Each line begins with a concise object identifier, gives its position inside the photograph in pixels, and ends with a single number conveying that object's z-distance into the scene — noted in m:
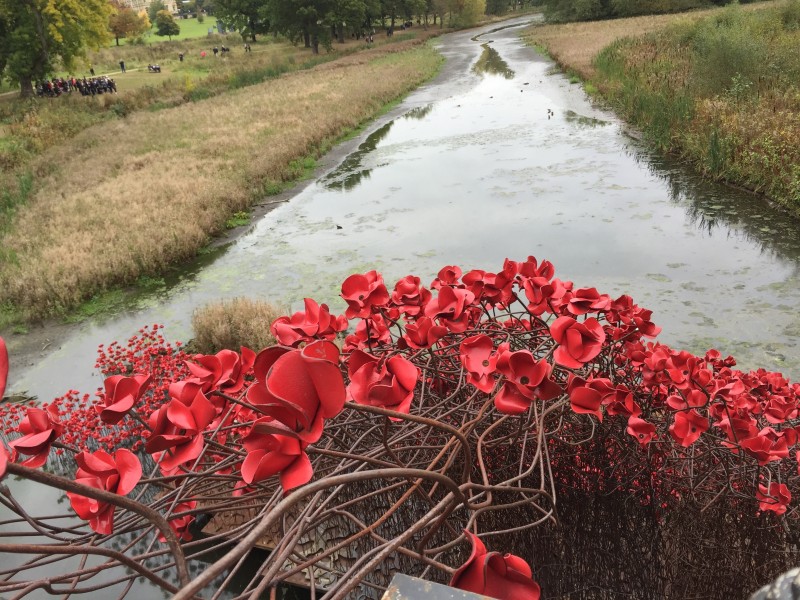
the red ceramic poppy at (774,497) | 1.57
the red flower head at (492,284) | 1.83
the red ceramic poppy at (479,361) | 1.20
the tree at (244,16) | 41.78
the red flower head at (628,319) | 1.81
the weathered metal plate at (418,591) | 0.70
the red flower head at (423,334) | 1.48
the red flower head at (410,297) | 1.85
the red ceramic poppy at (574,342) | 1.23
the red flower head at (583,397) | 1.24
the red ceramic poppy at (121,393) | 1.00
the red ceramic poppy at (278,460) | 0.74
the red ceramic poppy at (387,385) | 0.92
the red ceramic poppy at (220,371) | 1.38
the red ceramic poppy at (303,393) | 0.64
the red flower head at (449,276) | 1.97
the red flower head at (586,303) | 1.62
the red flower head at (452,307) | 1.56
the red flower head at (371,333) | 1.91
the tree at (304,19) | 36.78
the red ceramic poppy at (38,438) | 0.97
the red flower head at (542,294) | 1.75
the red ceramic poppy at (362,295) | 1.77
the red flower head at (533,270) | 1.87
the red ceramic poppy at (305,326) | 1.58
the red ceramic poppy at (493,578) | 0.85
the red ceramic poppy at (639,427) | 1.48
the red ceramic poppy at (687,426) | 1.46
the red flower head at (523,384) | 1.09
